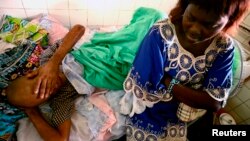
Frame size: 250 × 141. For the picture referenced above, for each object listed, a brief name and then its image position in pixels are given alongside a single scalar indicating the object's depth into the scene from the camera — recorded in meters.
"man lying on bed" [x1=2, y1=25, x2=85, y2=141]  1.05
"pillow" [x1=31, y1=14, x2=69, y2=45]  1.63
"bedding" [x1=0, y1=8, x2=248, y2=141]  1.11
